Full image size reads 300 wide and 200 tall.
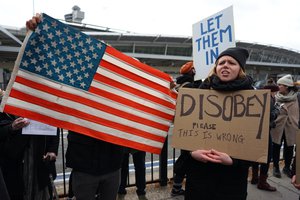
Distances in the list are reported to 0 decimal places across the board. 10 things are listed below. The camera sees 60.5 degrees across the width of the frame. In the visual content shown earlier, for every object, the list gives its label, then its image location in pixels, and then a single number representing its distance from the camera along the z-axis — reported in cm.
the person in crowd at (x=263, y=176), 422
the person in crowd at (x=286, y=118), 484
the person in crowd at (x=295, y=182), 205
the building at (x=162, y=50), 5247
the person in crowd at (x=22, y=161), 256
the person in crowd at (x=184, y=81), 367
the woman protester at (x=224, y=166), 192
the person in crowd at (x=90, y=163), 222
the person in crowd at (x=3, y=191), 134
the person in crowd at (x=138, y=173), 375
